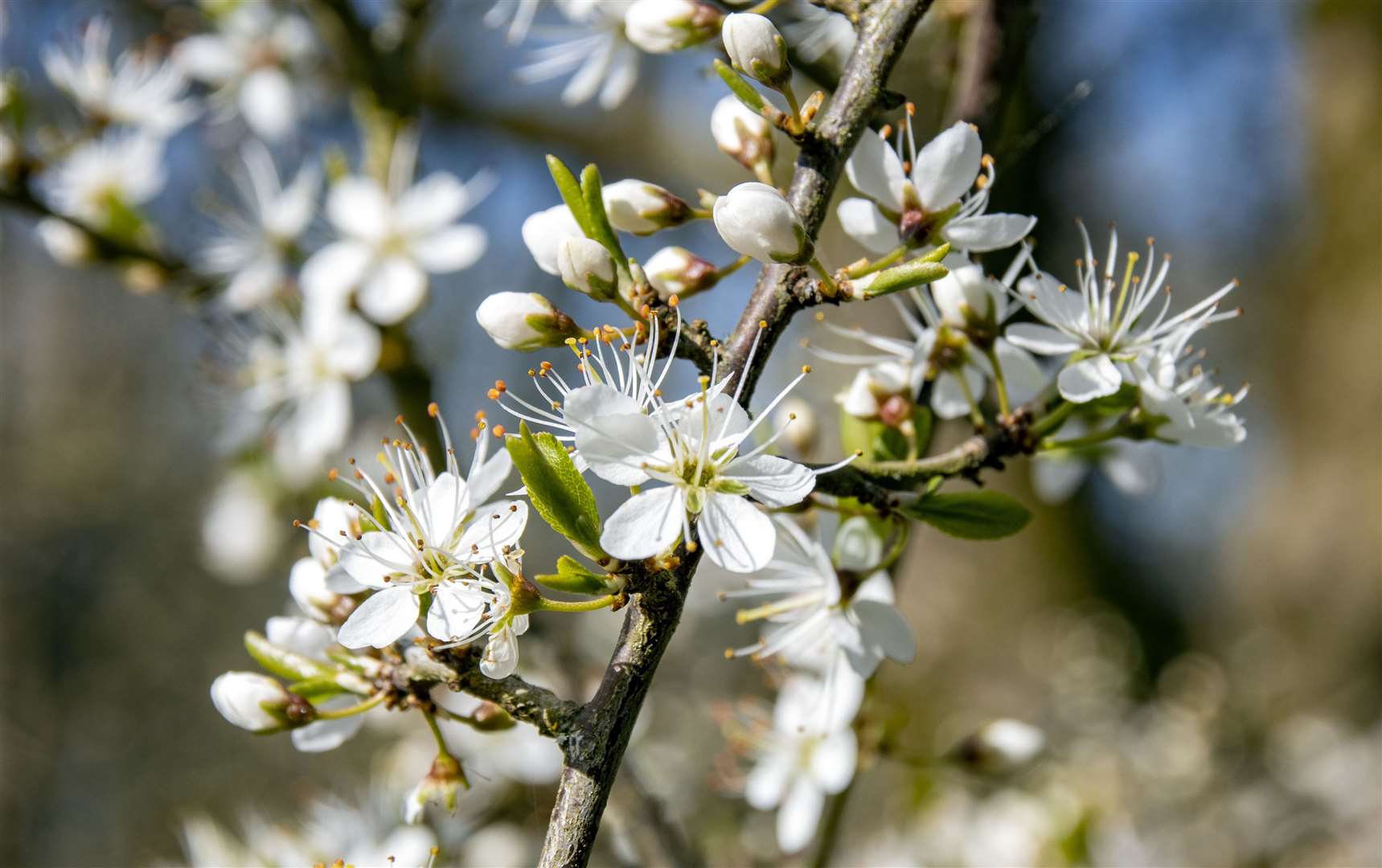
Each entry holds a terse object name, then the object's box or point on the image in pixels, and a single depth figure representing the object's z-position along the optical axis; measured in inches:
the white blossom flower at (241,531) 24.1
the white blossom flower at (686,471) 11.4
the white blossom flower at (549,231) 12.1
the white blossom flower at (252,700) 12.2
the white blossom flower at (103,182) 16.6
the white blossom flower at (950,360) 12.3
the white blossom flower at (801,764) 13.4
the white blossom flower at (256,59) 19.9
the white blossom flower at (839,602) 12.6
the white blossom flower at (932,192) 12.0
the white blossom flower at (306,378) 15.4
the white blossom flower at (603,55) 13.7
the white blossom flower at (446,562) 11.7
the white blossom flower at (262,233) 17.3
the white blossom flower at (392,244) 15.3
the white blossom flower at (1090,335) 12.1
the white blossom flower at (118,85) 17.7
